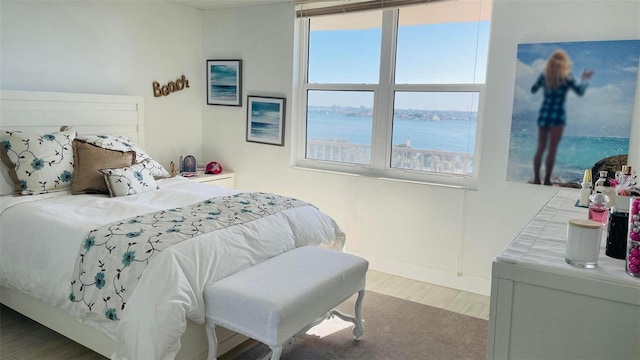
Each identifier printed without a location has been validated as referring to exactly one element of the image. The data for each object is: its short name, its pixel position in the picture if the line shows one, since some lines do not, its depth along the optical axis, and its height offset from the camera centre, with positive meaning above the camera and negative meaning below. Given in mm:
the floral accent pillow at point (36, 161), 2900 -303
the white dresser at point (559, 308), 1129 -440
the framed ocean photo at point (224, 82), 4465 +383
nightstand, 4216 -541
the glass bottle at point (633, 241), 1159 -258
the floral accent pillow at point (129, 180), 3035 -420
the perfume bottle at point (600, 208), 1577 -238
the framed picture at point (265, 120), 4254 +33
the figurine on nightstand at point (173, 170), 4227 -468
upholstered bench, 1975 -776
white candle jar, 1208 -279
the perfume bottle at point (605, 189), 1803 -202
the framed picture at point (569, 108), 2812 +184
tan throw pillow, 3064 -332
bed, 1990 -649
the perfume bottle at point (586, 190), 2027 -234
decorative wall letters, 4234 +302
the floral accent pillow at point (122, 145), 3246 -205
